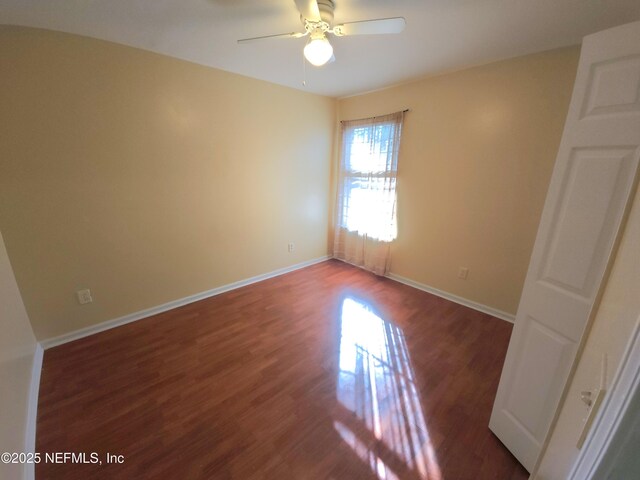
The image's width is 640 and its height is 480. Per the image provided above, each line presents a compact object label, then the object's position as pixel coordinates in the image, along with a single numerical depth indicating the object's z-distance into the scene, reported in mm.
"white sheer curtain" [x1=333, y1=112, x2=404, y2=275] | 3164
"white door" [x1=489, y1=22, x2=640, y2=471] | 857
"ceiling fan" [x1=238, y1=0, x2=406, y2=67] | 1419
